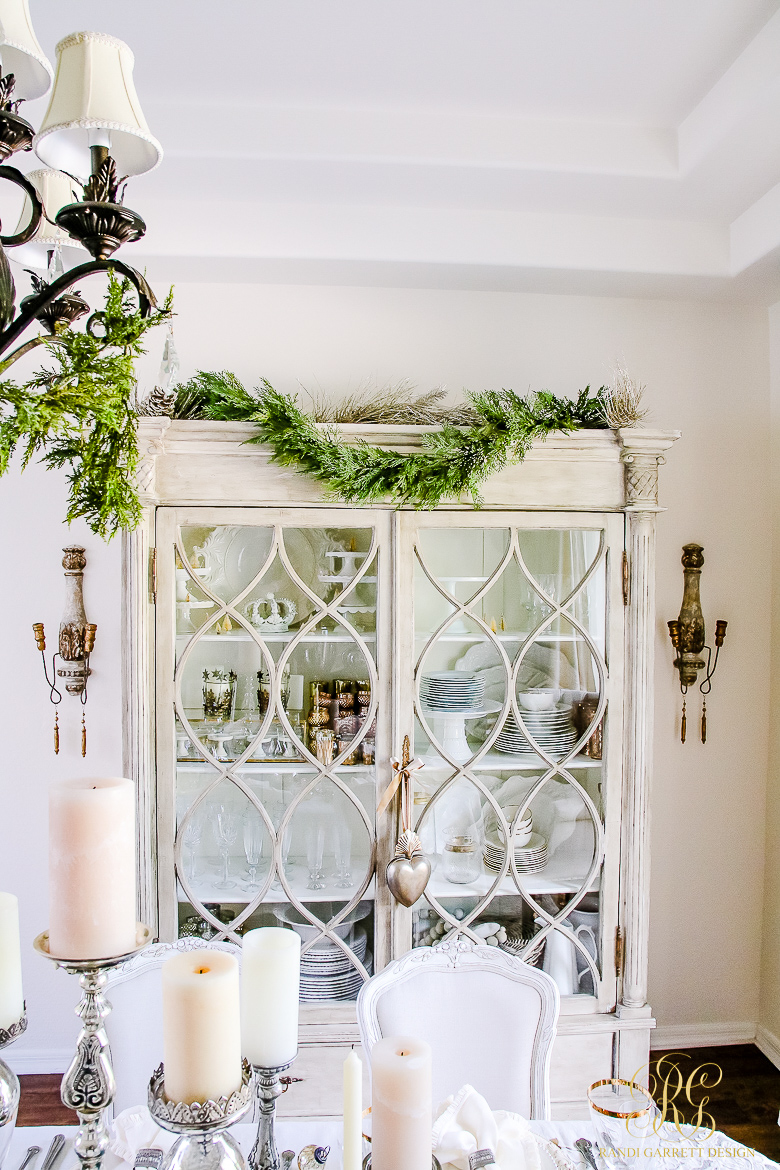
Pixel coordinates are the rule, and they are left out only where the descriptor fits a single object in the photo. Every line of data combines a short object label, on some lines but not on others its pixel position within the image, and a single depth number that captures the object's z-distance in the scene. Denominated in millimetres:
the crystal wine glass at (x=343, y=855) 1946
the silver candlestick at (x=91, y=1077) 662
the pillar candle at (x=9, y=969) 731
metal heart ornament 1875
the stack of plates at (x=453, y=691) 1945
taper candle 667
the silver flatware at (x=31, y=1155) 1095
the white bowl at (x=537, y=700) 1969
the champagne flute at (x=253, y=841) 1925
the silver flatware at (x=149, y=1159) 1018
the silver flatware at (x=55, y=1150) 1087
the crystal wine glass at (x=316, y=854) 1942
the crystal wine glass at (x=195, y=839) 1911
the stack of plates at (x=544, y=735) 1964
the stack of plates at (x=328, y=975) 1936
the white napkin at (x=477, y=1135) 1052
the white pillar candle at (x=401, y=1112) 704
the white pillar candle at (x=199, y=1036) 603
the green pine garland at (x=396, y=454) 1788
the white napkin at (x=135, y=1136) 1091
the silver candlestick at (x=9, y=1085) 728
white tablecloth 1122
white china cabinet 1881
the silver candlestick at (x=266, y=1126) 776
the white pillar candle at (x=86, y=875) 611
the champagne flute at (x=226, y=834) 1917
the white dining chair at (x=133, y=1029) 1371
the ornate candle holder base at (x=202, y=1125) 601
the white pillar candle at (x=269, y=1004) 736
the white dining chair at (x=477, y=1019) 1389
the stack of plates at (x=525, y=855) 1977
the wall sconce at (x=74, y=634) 2266
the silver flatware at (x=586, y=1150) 1103
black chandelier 835
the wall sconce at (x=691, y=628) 2379
